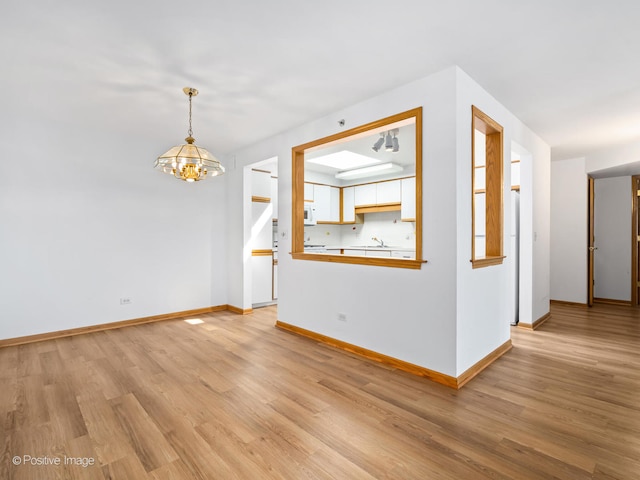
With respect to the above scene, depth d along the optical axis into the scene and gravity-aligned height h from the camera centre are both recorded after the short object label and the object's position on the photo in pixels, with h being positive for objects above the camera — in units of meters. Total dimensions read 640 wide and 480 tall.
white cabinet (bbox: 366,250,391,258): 6.21 -0.23
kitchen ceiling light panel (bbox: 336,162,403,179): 6.10 +1.39
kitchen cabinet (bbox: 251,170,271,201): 5.53 +0.97
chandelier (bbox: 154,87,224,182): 2.91 +0.71
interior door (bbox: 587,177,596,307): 5.61 -0.16
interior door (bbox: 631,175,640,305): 5.75 -0.03
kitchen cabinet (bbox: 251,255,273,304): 5.46 -0.63
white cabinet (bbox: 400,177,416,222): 6.30 +0.80
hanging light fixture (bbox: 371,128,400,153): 4.10 +1.27
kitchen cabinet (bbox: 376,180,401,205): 6.59 +1.01
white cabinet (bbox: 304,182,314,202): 6.88 +1.04
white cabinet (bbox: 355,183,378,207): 7.01 +1.02
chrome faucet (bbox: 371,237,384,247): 7.19 +0.00
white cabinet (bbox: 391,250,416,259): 5.91 -0.22
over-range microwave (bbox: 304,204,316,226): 6.49 +0.52
